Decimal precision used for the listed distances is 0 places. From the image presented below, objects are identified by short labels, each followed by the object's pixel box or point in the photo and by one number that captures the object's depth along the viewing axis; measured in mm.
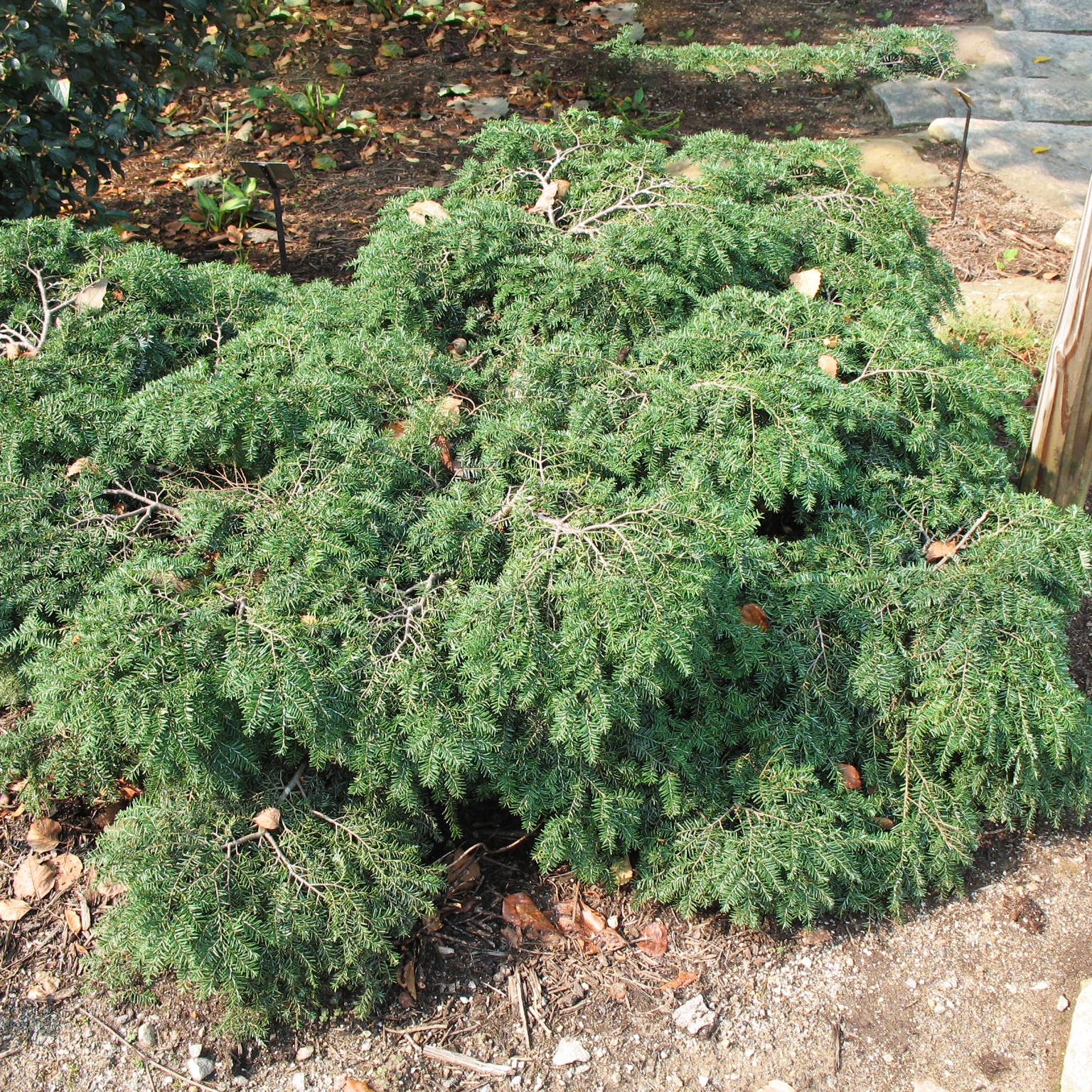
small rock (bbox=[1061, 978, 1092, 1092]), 2283
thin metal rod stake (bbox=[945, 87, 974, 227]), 4566
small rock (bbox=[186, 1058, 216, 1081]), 2281
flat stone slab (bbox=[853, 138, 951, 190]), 5871
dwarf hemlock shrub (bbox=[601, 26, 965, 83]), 6117
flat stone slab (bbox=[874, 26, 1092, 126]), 6652
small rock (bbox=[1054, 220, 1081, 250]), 5293
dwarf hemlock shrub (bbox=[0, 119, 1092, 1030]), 2295
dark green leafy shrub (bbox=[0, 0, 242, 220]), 3711
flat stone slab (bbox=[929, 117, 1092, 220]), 5719
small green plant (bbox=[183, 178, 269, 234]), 5023
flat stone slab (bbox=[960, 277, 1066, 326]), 4746
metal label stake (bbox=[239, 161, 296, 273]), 4211
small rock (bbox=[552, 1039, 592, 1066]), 2355
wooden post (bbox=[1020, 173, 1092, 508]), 3184
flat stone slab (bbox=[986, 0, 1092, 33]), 7832
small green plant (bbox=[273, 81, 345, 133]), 6094
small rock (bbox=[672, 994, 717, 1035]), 2424
